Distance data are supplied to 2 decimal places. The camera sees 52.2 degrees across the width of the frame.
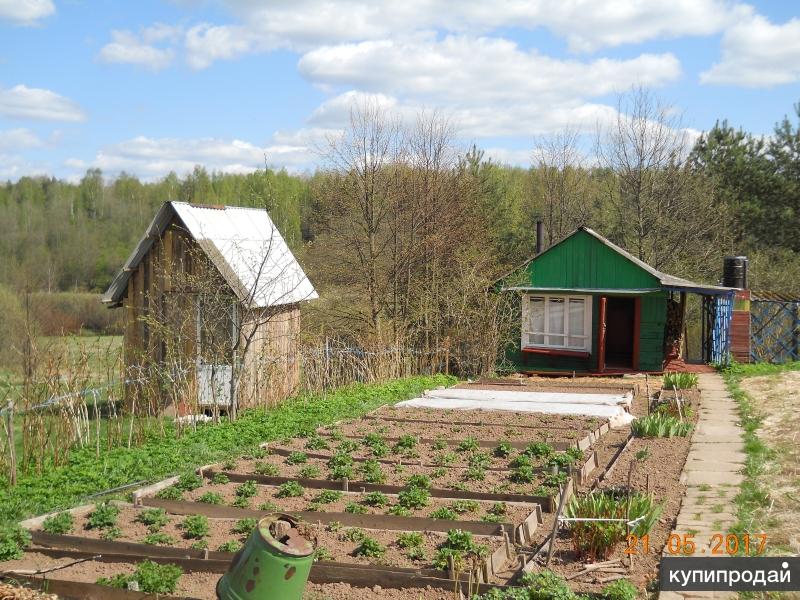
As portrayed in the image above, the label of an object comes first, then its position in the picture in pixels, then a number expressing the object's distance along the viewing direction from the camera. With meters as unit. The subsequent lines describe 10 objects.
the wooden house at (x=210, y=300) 14.70
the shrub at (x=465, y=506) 7.96
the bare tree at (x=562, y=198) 35.25
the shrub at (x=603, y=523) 6.60
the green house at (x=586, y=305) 20.75
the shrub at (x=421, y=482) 8.80
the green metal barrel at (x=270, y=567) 5.07
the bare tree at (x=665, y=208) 30.59
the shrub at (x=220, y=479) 9.22
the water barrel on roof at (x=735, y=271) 22.52
